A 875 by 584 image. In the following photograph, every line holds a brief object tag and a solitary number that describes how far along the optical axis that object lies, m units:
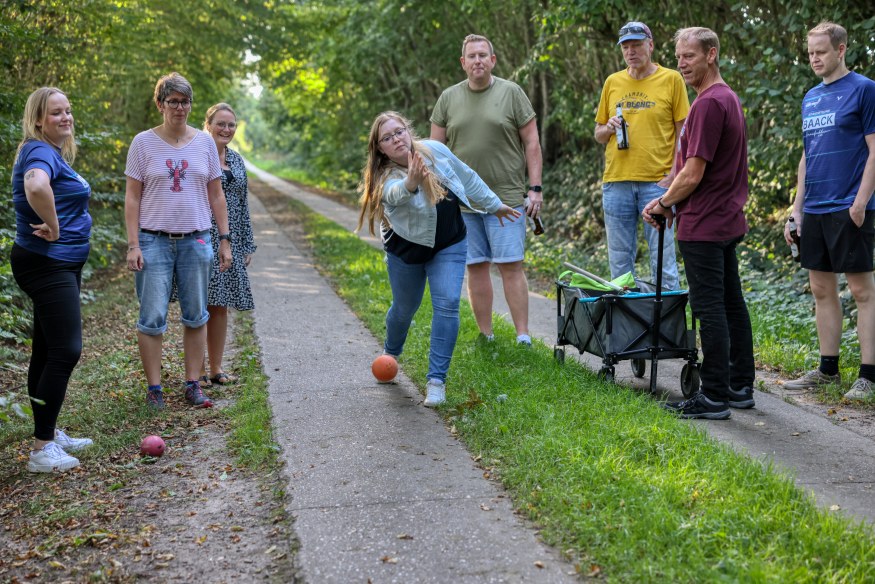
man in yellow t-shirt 6.19
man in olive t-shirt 6.52
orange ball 5.94
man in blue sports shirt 5.38
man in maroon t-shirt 4.90
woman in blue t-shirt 4.67
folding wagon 5.37
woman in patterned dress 6.20
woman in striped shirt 5.42
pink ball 4.86
